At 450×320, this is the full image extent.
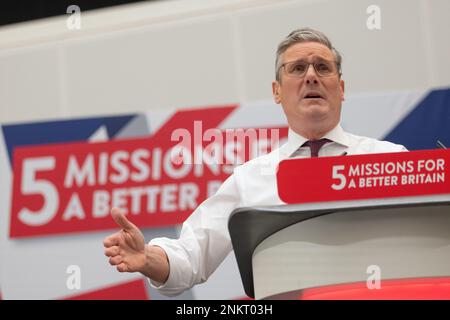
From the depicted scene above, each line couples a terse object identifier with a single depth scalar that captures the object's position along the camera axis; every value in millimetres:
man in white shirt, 3970
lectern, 3675
